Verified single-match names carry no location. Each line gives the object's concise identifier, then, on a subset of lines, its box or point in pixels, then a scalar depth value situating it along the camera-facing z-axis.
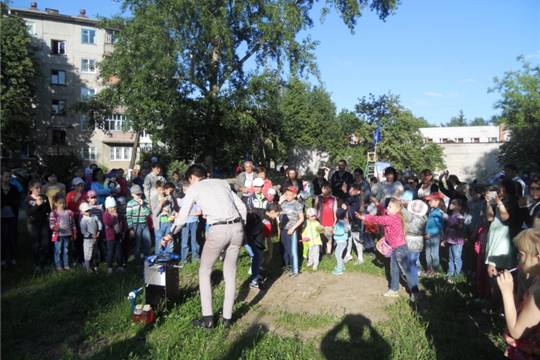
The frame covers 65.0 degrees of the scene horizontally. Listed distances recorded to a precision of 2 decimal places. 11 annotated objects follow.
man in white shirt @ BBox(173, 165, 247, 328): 4.94
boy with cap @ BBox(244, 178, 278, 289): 6.58
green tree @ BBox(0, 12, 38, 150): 34.88
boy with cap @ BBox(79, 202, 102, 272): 7.28
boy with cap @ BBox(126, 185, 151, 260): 7.74
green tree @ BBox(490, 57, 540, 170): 31.88
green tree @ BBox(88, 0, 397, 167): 18.48
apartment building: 45.12
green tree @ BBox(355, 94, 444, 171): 32.19
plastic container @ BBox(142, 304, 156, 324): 5.01
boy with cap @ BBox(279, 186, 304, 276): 7.55
